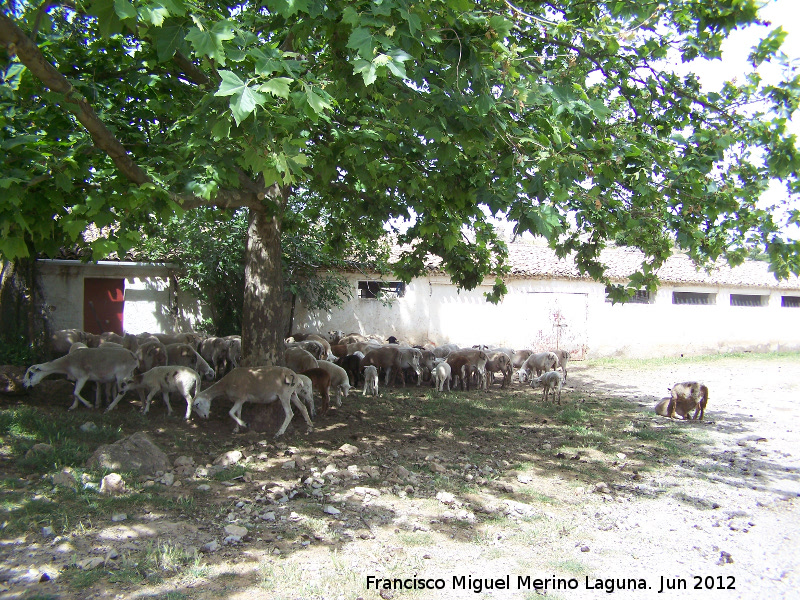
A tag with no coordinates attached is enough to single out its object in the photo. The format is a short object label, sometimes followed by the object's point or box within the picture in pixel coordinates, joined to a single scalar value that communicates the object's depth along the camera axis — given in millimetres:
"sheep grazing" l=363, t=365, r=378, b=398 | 11470
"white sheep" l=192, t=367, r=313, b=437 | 7875
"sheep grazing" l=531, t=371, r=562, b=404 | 11148
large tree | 4113
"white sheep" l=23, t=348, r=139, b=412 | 8828
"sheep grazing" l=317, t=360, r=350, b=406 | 10008
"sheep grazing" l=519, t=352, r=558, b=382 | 13914
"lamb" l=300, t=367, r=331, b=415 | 9258
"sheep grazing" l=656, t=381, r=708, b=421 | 9898
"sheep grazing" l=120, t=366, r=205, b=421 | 8625
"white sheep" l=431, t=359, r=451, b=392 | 12406
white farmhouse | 18328
